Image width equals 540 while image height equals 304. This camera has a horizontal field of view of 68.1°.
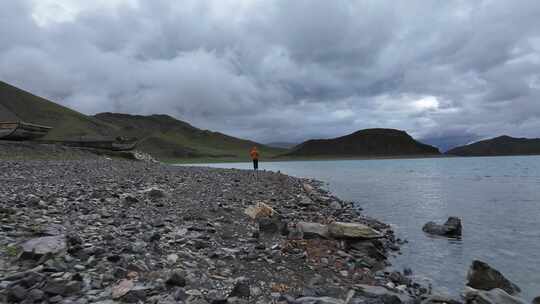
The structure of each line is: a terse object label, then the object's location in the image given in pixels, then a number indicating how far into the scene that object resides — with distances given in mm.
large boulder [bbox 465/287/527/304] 7344
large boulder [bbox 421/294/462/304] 7438
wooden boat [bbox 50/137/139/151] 41531
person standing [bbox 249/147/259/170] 47153
